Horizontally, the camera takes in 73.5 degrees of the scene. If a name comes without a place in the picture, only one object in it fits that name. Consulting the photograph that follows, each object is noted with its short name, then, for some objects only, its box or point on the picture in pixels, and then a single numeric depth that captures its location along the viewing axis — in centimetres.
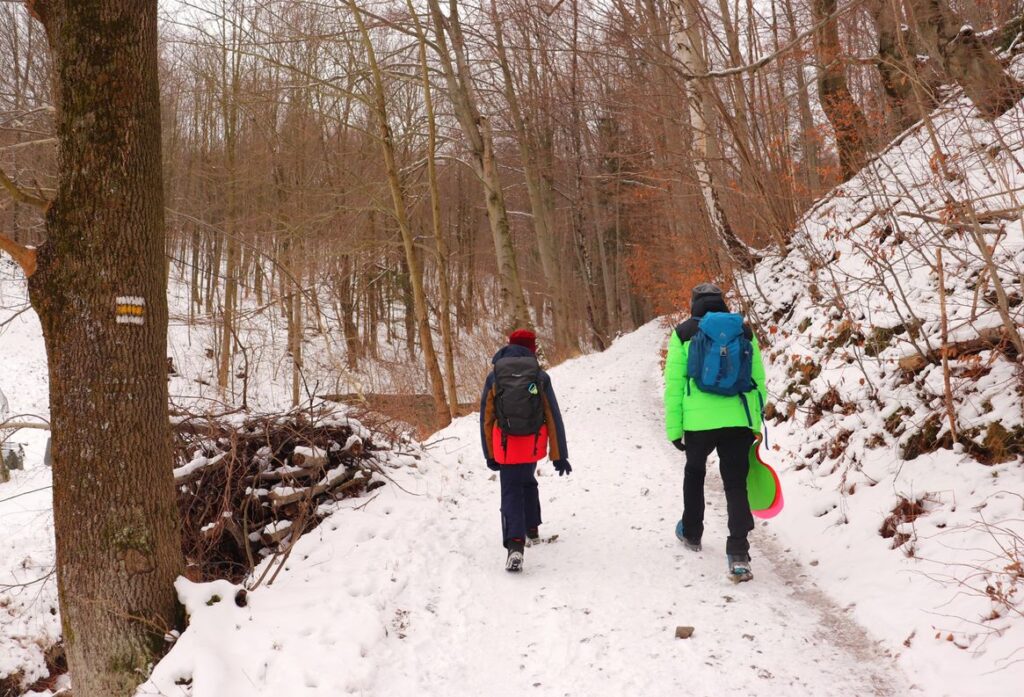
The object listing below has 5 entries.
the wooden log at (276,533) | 541
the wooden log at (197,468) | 532
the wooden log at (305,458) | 598
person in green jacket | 485
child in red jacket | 534
